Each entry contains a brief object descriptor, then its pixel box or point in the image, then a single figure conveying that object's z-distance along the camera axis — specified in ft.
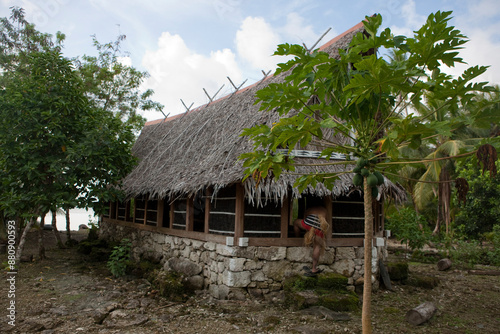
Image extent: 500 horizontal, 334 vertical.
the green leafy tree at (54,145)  24.89
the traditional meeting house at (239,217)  20.36
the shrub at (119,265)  25.99
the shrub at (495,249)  31.95
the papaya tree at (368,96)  8.31
